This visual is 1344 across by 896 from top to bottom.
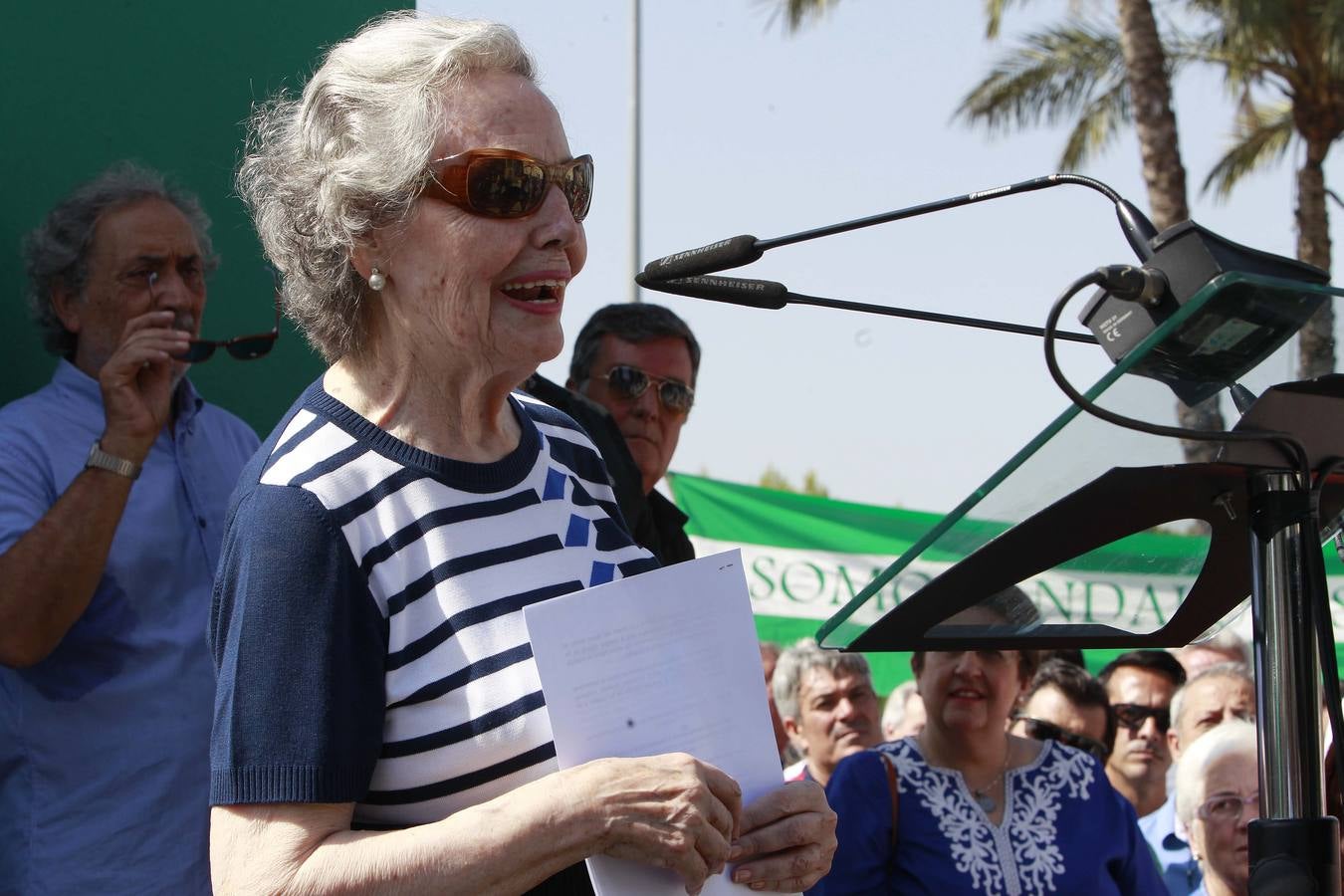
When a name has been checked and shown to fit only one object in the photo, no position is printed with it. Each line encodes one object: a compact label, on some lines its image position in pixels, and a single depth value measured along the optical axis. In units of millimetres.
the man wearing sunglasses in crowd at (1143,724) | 5961
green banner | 9000
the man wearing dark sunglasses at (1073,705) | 5477
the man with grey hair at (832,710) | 5246
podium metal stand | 1360
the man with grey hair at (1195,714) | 4898
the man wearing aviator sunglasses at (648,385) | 3928
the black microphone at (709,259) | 1713
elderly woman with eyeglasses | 4176
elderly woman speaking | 1576
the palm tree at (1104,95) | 14172
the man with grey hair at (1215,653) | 6582
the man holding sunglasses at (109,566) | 2639
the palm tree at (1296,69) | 14305
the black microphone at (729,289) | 1744
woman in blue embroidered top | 3602
